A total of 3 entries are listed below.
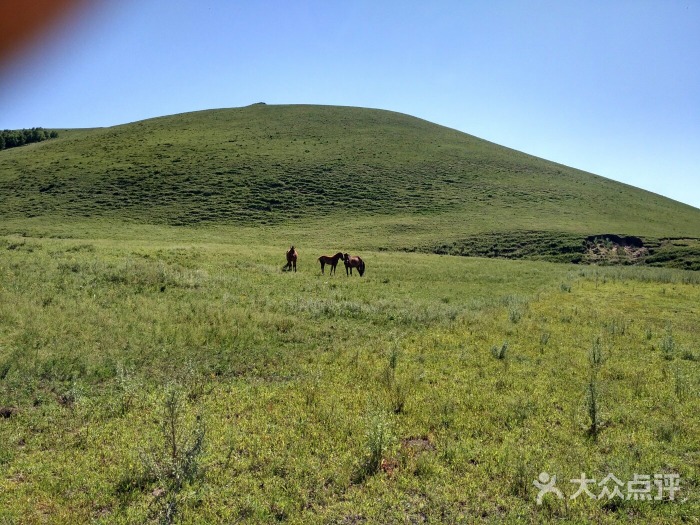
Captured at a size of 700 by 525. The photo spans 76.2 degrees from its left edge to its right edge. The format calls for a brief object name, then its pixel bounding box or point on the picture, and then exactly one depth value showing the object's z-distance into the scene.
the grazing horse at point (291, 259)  26.55
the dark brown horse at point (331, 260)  27.03
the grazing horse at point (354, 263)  26.87
